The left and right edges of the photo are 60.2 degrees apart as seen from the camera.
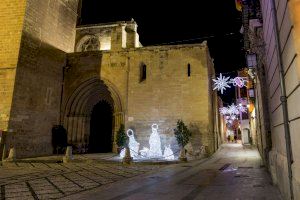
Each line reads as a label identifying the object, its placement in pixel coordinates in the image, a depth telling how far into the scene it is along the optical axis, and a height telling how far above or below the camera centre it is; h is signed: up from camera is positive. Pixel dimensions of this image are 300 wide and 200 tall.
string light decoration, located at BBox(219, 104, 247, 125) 25.06 +3.68
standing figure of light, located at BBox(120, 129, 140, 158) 14.05 -0.30
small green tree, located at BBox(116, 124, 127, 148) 14.08 +0.13
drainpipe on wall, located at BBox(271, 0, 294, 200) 4.01 +0.49
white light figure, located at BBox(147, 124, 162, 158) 14.13 -0.27
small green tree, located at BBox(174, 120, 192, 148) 13.84 +0.39
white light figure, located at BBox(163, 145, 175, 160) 13.12 -0.67
